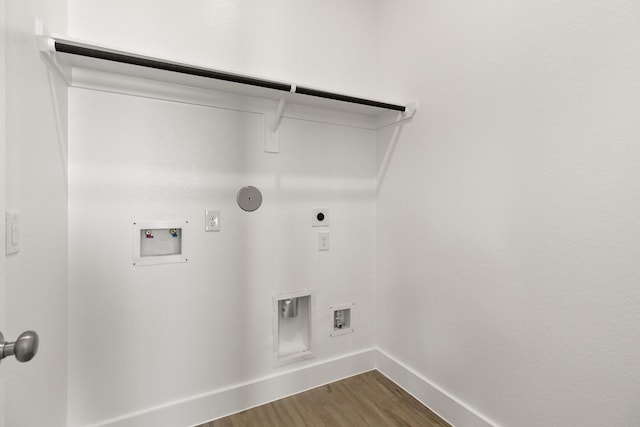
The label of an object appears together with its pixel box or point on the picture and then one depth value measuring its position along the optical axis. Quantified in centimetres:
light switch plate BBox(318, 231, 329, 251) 187
